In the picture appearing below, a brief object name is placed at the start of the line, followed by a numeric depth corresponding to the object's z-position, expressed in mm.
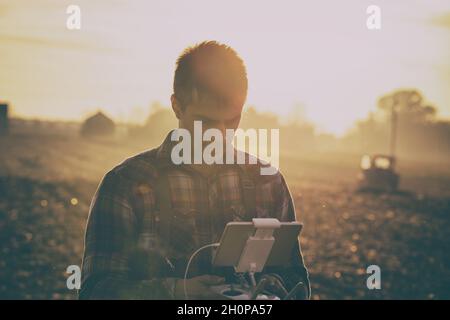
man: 3045
